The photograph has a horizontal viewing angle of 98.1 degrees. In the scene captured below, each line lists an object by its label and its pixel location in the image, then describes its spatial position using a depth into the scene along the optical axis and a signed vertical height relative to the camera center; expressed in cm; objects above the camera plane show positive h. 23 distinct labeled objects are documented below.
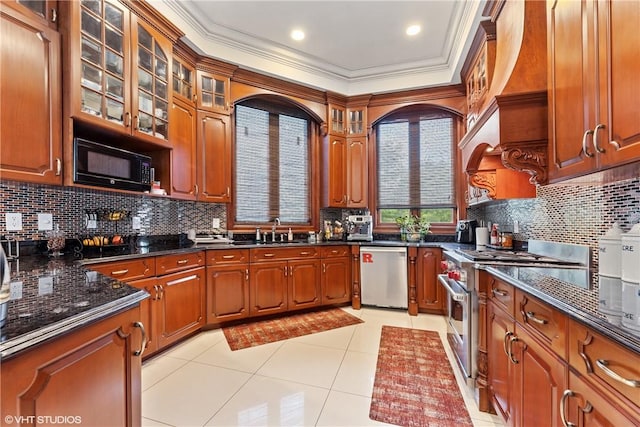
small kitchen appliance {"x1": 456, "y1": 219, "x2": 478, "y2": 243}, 349 -23
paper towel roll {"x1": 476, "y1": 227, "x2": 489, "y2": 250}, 297 -26
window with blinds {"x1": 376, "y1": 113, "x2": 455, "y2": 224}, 389 +66
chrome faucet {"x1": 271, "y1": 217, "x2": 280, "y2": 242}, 372 -18
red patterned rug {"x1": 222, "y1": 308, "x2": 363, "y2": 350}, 274 -125
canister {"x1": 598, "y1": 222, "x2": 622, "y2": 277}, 131 -20
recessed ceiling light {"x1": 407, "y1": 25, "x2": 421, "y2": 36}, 297 +199
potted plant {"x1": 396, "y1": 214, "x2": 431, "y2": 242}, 379 -19
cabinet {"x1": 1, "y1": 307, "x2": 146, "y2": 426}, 62 -44
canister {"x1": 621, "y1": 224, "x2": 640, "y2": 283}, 113 -18
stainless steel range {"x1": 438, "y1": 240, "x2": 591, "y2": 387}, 183 -42
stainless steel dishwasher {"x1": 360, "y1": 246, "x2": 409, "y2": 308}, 348 -81
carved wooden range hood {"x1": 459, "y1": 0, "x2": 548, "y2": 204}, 154 +65
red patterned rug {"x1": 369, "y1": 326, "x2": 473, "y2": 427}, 166 -123
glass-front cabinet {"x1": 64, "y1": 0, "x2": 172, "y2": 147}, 189 +114
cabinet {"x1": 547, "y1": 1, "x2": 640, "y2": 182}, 98 +52
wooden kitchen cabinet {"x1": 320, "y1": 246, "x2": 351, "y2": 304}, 356 -80
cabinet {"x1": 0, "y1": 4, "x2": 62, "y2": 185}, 156 +69
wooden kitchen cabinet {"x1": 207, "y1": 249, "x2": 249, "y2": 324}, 291 -76
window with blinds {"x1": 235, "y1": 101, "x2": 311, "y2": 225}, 367 +69
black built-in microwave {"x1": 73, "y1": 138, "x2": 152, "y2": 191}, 193 +37
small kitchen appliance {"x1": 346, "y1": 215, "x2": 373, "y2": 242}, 386 -21
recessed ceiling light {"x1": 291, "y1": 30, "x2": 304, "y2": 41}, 309 +202
